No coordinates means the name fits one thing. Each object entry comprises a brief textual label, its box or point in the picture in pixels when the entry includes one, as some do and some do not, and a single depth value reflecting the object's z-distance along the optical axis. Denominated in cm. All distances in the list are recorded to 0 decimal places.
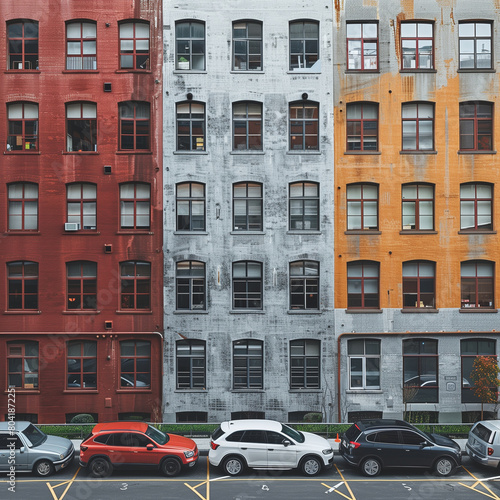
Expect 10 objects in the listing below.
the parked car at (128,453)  1862
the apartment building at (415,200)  2619
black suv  1909
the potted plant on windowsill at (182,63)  2656
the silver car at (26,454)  1858
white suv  1891
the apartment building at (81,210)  2588
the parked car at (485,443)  1891
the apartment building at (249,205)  2614
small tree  2456
